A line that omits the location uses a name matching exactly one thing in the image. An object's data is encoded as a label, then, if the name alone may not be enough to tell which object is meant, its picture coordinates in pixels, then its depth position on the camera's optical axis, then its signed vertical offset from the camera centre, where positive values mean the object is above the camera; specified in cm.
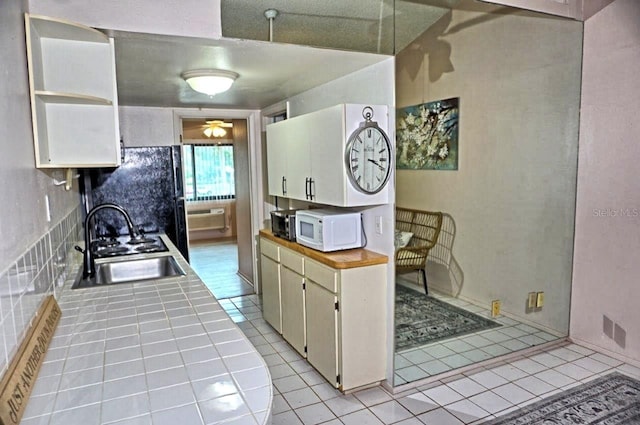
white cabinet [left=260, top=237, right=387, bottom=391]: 265 -99
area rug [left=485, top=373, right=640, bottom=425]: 236 -141
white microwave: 283 -41
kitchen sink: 256 -60
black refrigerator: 375 -18
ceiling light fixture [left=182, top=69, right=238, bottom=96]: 281 +62
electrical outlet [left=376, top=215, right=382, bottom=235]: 279 -37
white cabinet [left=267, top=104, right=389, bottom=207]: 263 +10
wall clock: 260 +7
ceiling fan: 727 +74
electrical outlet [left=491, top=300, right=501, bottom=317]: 371 -124
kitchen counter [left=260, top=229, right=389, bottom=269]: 262 -57
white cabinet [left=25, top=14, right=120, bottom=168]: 170 +31
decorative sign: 99 -53
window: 825 -2
